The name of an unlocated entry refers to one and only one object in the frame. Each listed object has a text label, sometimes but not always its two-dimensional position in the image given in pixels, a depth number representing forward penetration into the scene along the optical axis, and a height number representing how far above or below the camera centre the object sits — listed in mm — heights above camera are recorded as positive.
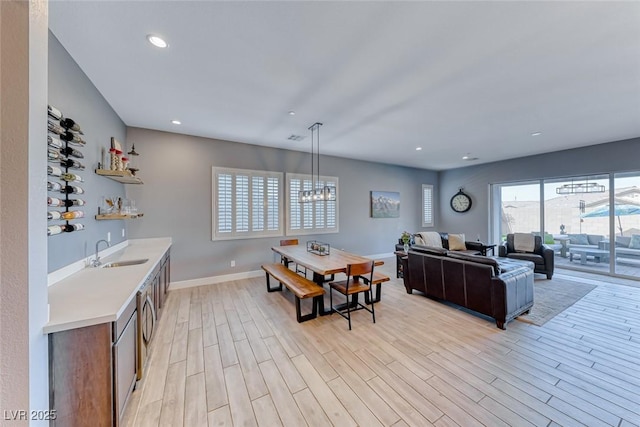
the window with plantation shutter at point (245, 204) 4770 +200
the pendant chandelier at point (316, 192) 3793 +350
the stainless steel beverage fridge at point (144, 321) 1939 -987
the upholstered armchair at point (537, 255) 4988 -940
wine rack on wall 1803 +323
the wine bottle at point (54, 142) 1758 +551
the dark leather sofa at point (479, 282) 2933 -961
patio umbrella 4879 +45
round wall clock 7684 +377
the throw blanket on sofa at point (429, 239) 5520 -633
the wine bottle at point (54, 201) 1765 +87
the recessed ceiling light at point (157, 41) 1970 +1485
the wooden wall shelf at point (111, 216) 2710 -42
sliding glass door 4965 -114
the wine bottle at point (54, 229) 1737 -130
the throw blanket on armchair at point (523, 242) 5314 -677
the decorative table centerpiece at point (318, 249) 3918 -634
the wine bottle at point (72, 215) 1954 -20
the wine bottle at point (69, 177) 1944 +308
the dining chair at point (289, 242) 4918 -639
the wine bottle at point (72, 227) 2001 -132
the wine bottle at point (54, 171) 1761 +328
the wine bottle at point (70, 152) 2025 +539
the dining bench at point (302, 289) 3086 -1035
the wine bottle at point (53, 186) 1787 +210
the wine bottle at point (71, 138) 1994 +657
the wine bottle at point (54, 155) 1765 +452
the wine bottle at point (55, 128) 1793 +680
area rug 3242 -1416
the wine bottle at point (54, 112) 1772 +783
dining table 3008 -699
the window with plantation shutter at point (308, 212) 5613 +23
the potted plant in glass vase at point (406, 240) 4776 -568
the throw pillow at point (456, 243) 5809 -758
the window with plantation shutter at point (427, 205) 8273 +284
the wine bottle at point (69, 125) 1987 +764
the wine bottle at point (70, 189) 1996 +207
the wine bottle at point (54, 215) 1770 -19
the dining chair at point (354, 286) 3004 -1033
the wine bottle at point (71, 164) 1998 +437
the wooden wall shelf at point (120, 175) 2691 +471
